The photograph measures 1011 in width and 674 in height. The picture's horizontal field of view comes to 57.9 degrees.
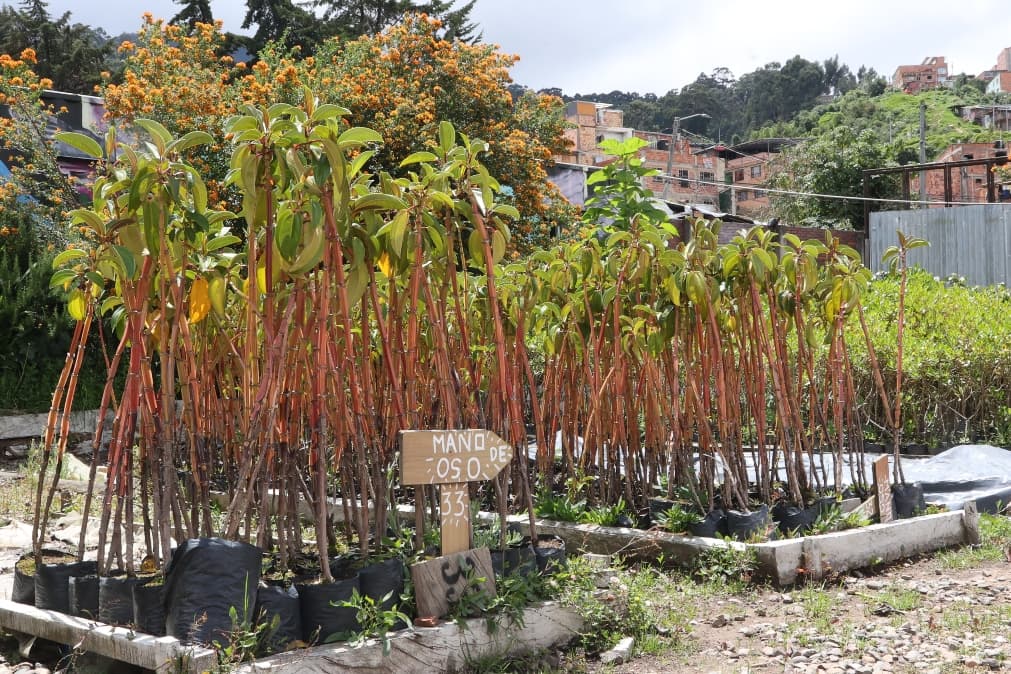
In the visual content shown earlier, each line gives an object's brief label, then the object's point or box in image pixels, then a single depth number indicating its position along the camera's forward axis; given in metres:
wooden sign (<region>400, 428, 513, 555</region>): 2.85
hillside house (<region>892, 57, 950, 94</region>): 107.83
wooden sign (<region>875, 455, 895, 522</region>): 4.50
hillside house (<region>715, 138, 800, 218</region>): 59.69
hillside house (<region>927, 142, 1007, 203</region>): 39.66
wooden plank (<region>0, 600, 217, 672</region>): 2.39
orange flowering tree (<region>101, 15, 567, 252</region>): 10.59
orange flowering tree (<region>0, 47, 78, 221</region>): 9.79
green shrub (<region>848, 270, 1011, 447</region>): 6.97
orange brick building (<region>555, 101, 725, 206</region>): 50.84
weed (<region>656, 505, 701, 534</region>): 4.39
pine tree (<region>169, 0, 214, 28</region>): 21.83
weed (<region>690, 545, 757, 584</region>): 4.02
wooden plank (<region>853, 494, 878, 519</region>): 4.62
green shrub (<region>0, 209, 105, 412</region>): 8.06
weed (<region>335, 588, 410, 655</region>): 2.62
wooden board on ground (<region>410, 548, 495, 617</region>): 2.84
